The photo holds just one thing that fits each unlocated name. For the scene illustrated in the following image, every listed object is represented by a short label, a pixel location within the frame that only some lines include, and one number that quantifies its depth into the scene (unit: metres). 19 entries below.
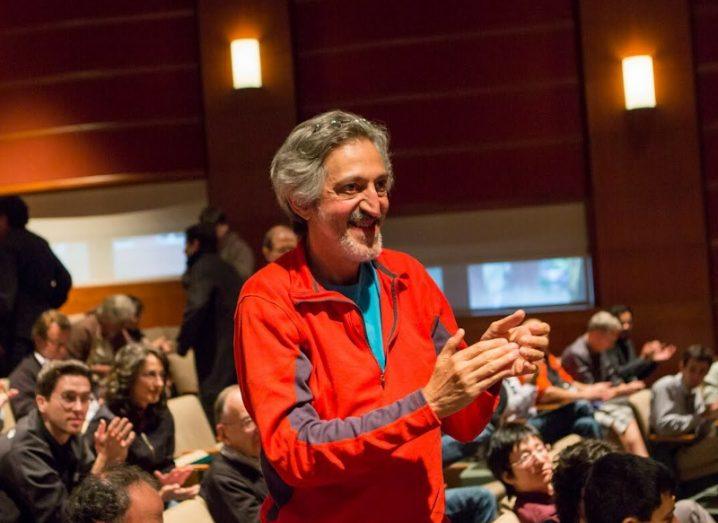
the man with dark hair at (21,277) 5.86
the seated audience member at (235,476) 3.54
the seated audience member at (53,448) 3.72
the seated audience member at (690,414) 5.54
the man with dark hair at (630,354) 6.46
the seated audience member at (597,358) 6.25
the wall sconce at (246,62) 7.20
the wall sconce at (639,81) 6.94
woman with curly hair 4.52
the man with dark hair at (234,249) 6.57
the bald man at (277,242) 4.94
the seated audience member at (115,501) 2.38
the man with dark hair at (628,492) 2.41
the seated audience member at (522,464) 3.82
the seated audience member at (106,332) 6.32
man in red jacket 1.59
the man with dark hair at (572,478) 2.94
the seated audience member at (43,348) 5.23
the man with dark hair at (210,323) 5.57
